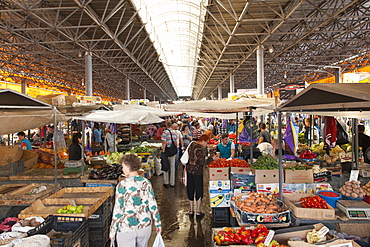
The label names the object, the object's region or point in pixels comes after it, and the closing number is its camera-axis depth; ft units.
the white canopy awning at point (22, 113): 12.09
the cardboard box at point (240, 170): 17.72
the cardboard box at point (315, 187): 16.24
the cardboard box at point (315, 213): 12.15
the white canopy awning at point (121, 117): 20.74
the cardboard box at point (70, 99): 26.37
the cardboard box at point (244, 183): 16.84
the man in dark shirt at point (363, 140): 23.82
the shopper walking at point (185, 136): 28.14
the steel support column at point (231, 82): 87.99
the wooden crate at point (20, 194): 15.37
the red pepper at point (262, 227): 11.03
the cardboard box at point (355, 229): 12.55
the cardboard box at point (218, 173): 17.46
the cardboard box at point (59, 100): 22.62
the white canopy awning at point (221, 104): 19.54
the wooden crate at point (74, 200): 12.91
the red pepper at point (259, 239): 10.32
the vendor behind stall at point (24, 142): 31.78
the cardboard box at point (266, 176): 16.07
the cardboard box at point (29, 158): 23.82
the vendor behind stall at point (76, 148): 22.62
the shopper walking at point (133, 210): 9.76
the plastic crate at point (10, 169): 21.27
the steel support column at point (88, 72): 53.88
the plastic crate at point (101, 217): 14.06
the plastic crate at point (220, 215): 17.31
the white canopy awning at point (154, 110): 27.98
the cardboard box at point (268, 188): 16.12
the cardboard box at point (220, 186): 17.28
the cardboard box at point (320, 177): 17.57
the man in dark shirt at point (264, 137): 27.52
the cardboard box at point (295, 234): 10.29
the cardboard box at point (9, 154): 21.48
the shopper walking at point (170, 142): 24.75
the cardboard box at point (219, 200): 17.16
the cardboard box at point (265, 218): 12.10
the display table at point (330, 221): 11.97
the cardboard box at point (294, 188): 16.19
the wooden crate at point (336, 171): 20.76
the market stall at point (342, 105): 7.57
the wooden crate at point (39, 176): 20.80
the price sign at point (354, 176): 14.06
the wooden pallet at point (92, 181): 18.68
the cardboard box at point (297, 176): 16.14
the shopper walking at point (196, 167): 17.12
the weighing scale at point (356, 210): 12.08
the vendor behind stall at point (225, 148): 23.68
